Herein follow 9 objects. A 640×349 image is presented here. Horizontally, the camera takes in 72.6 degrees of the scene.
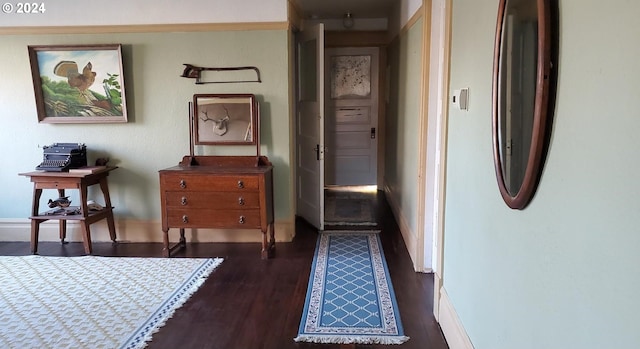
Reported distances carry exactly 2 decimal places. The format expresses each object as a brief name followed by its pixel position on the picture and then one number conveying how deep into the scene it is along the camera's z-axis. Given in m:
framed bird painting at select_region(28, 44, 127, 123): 4.03
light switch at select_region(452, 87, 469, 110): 2.06
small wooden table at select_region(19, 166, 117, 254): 3.81
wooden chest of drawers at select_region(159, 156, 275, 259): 3.70
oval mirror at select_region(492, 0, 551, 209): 1.22
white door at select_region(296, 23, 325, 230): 4.33
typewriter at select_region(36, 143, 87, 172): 3.90
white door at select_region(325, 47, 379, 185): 6.60
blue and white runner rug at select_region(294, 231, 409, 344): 2.46
